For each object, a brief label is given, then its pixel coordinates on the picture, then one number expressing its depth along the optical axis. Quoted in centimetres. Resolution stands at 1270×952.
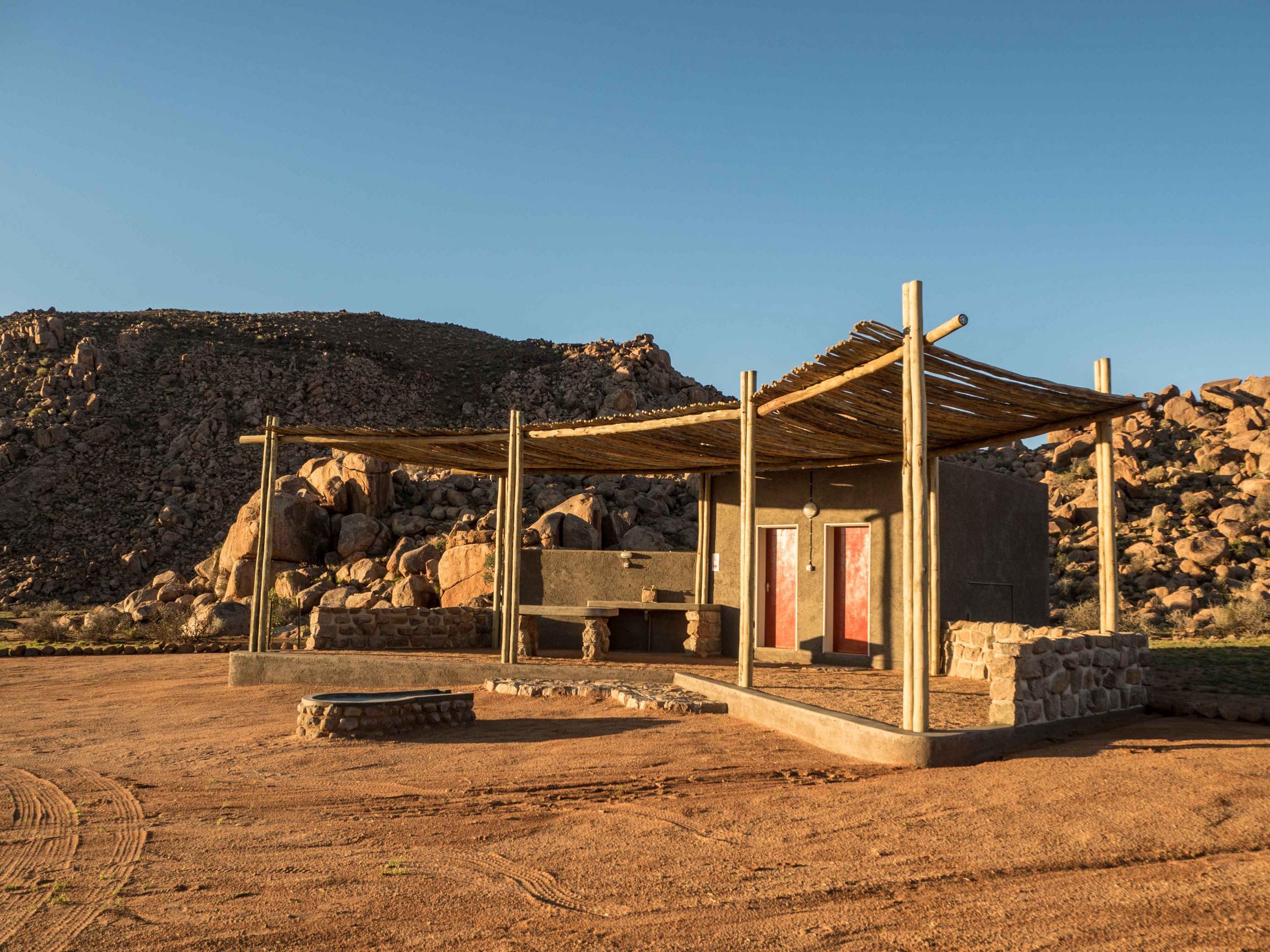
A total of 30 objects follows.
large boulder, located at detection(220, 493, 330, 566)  2172
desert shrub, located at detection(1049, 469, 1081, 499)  2606
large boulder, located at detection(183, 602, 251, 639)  1830
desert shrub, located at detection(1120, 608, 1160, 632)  1686
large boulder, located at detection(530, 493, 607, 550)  1959
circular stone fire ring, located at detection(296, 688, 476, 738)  810
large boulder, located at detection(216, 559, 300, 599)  2092
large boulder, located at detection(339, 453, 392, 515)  2378
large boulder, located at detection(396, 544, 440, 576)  1958
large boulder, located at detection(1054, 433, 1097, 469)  2844
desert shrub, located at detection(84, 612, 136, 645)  1844
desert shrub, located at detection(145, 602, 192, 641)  1788
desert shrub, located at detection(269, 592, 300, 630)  1891
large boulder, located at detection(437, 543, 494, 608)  1764
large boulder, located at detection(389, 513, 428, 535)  2294
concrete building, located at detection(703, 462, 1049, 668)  1181
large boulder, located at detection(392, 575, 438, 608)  1800
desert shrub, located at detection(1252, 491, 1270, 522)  2216
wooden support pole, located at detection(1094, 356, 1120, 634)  844
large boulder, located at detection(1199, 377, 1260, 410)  2862
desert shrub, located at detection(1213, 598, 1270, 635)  1562
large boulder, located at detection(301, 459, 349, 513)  2344
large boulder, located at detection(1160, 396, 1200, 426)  2859
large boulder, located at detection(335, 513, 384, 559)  2220
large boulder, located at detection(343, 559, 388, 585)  2011
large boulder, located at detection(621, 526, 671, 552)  2027
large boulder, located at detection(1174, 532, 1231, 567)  2052
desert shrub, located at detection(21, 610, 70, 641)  1820
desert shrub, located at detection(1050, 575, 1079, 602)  2067
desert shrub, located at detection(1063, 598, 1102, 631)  1694
